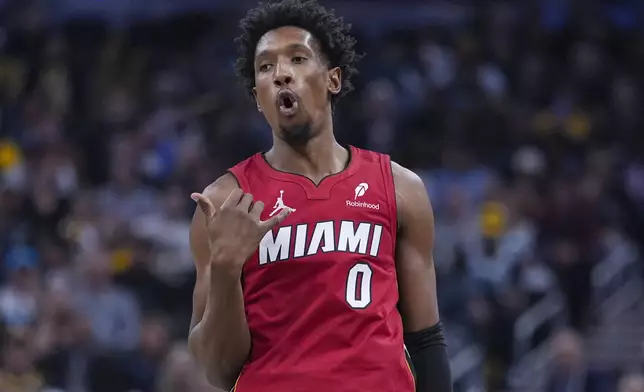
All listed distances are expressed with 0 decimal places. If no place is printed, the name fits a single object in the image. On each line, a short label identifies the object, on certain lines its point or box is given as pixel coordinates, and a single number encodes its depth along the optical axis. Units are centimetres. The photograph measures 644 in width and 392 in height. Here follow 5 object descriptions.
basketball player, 669
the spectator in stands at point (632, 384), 1530
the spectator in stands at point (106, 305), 1773
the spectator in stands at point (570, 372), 1730
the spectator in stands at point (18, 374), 1616
